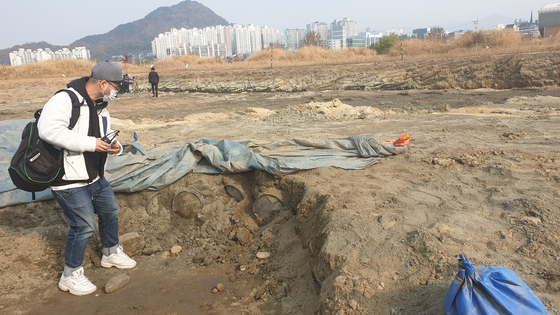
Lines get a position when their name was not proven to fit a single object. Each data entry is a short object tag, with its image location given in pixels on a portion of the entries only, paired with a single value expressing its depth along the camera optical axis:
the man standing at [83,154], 2.69
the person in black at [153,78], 16.58
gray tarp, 4.43
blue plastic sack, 1.76
